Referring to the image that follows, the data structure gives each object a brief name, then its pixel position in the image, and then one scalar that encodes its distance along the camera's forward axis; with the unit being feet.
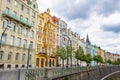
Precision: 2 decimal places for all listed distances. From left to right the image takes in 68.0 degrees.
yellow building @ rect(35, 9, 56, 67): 87.84
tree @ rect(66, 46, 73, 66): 88.08
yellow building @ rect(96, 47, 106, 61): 218.69
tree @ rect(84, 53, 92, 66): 106.26
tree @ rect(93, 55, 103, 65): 145.15
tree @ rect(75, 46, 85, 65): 101.07
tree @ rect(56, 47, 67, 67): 84.64
